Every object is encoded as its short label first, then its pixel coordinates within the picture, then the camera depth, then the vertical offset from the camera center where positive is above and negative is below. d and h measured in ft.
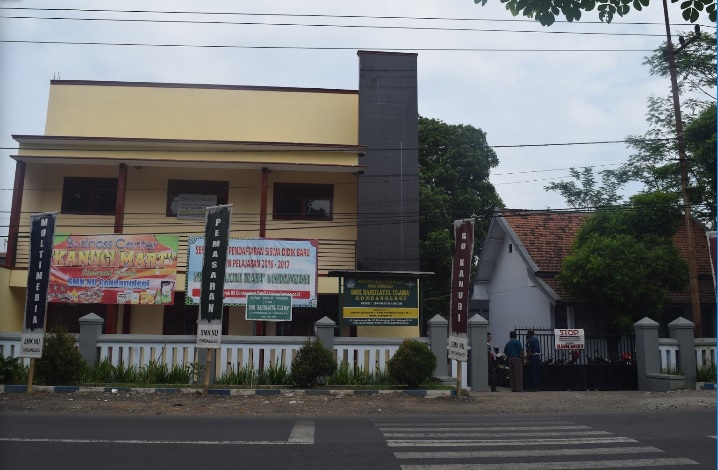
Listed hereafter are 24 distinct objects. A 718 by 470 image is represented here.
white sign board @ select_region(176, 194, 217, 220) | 68.44 +13.84
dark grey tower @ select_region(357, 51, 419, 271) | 65.87 +18.00
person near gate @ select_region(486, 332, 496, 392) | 53.13 -2.47
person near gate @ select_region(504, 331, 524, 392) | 54.65 -1.72
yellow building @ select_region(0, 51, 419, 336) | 64.28 +16.60
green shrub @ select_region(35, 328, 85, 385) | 43.68 -1.61
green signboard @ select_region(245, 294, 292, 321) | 57.77 +2.84
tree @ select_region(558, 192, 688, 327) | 63.82 +7.98
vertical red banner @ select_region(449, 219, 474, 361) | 44.76 +3.84
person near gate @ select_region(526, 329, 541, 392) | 55.62 -1.24
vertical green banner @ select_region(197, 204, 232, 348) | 43.52 +4.21
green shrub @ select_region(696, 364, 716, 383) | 52.06 -2.22
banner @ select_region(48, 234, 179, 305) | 60.23 +6.26
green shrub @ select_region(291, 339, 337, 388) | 45.27 -1.68
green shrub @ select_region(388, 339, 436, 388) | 45.55 -1.53
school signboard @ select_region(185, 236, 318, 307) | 59.52 +6.40
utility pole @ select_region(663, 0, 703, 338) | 60.18 +15.55
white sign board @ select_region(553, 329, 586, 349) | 58.23 +0.44
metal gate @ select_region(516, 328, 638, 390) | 56.44 -2.28
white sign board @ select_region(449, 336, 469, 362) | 43.78 -0.37
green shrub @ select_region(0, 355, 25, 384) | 44.01 -2.32
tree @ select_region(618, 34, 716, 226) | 67.10 +24.99
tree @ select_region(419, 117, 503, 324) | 102.58 +25.47
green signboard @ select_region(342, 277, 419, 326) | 61.26 +3.67
